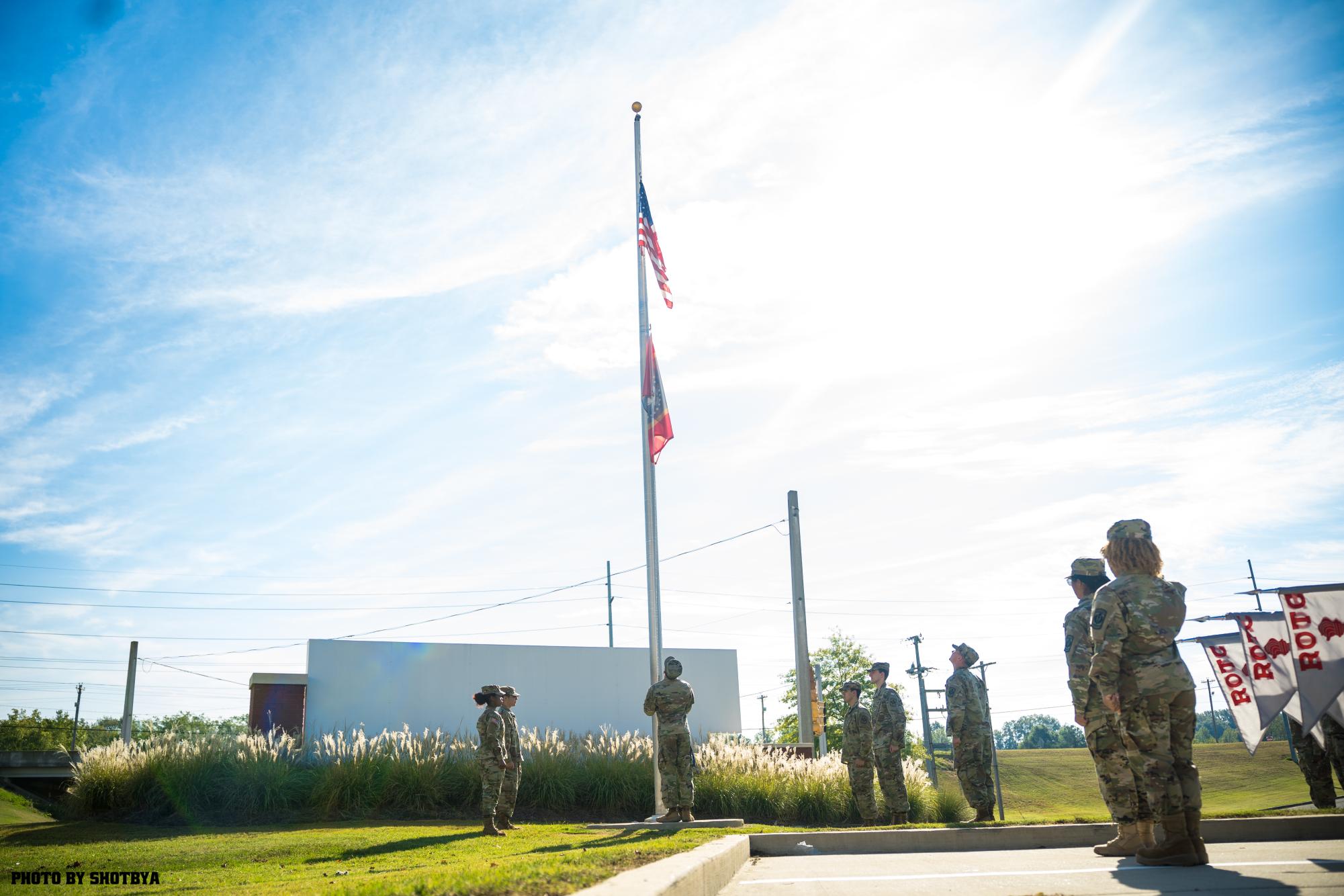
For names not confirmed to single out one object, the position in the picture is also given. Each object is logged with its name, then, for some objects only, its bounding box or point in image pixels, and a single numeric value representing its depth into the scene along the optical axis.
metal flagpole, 11.72
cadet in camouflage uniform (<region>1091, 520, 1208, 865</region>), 5.46
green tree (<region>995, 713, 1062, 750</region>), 158.62
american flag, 13.95
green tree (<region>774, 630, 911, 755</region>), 54.88
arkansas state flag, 12.86
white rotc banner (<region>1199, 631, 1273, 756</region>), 12.42
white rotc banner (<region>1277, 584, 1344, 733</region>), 9.82
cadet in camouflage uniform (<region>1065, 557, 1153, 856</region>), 6.06
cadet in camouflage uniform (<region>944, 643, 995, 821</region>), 10.46
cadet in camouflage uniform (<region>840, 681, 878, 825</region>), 11.66
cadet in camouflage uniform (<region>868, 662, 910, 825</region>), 11.23
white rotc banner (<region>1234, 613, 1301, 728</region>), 10.99
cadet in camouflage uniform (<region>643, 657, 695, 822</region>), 10.72
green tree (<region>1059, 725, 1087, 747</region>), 141.94
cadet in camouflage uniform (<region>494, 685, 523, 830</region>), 11.73
